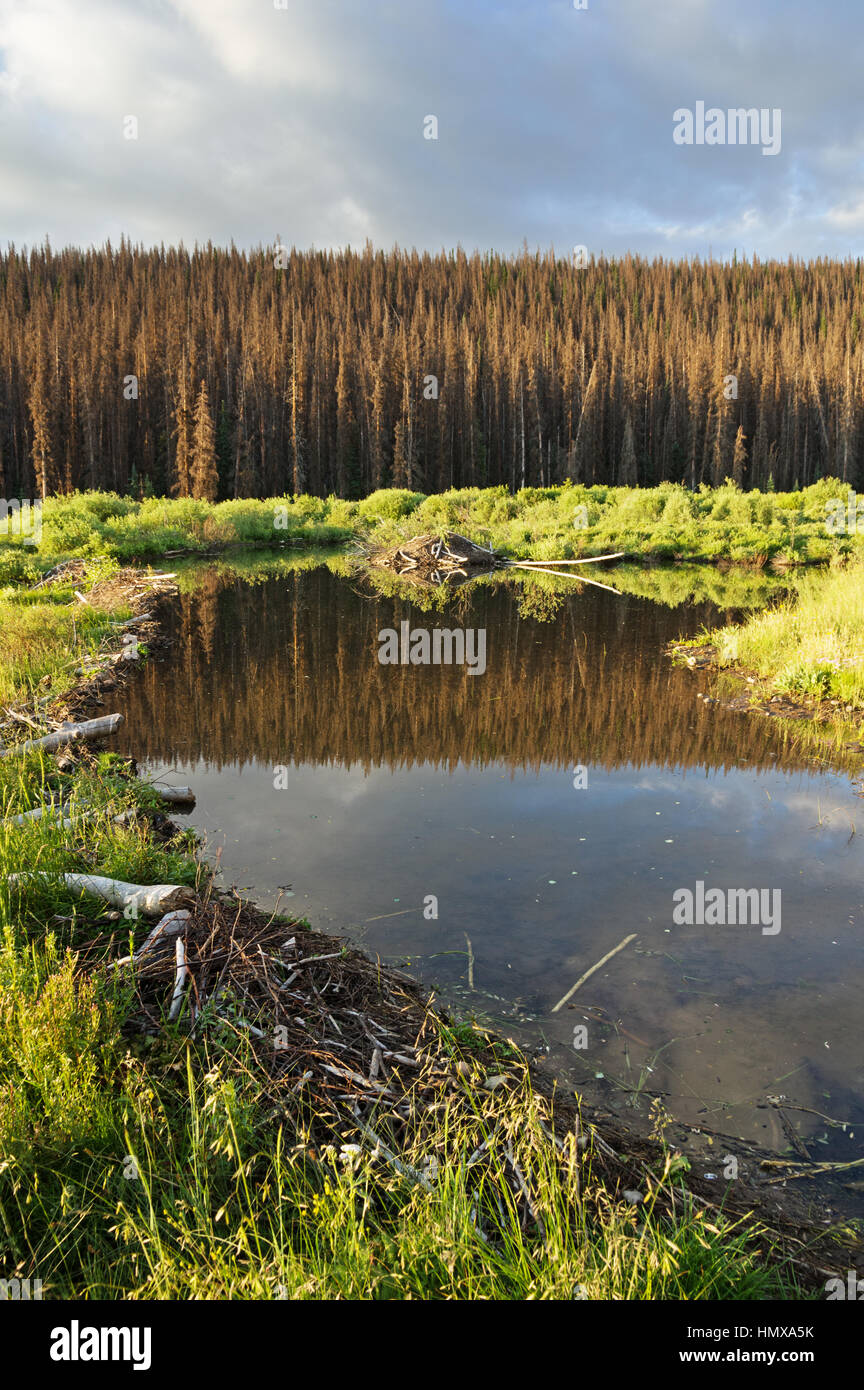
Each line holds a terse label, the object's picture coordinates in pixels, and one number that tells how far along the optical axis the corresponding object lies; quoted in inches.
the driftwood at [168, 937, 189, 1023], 171.9
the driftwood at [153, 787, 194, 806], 337.7
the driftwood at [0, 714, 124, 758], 351.4
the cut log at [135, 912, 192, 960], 191.3
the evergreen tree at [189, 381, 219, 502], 2236.7
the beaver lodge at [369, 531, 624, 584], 1135.6
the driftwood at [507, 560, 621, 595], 1102.1
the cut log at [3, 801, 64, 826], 252.4
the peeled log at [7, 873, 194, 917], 206.5
